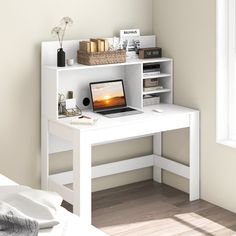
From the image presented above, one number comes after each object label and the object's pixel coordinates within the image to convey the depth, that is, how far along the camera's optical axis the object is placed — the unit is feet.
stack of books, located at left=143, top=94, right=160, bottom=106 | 14.75
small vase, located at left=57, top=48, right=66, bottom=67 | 13.15
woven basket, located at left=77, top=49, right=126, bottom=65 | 13.38
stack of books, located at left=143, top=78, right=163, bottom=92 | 14.70
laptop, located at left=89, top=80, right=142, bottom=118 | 13.89
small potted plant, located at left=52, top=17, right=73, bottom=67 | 13.16
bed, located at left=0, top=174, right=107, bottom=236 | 7.96
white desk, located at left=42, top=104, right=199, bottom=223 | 12.21
